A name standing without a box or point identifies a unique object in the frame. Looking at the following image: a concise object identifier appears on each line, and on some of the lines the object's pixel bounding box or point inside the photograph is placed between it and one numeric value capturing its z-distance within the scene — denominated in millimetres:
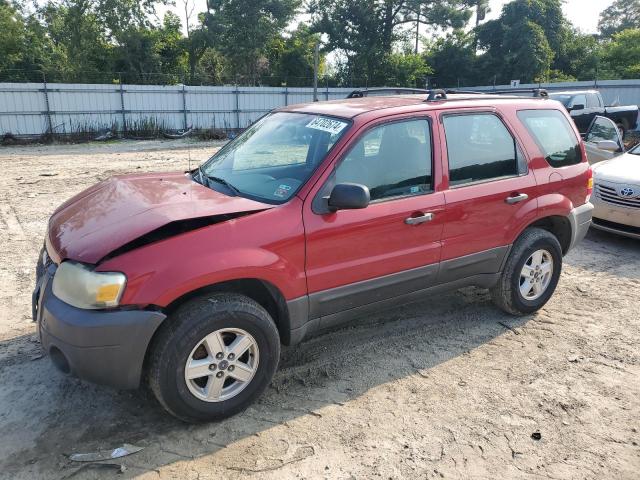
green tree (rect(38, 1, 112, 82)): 28656
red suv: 2730
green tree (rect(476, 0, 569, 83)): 36062
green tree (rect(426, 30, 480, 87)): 38875
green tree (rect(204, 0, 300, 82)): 32719
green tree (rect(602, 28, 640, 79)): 36775
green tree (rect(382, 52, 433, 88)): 36781
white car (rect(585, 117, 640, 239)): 6625
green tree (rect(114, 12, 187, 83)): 30078
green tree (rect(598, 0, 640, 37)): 58250
